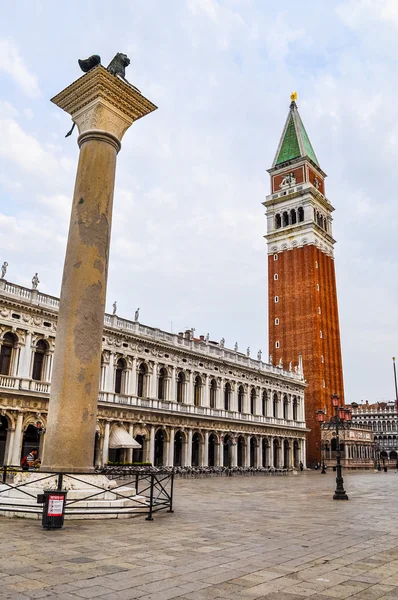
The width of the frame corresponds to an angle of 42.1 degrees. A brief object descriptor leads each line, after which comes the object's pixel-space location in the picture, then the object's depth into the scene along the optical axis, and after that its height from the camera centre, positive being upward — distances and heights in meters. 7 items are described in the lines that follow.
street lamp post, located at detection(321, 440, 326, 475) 55.48 +0.67
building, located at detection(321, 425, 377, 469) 62.94 +0.71
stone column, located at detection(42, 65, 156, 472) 11.13 +4.07
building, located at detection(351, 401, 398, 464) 119.44 +7.15
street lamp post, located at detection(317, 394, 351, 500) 19.08 +1.38
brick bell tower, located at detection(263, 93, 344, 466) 66.81 +23.39
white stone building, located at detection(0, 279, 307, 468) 32.06 +4.31
